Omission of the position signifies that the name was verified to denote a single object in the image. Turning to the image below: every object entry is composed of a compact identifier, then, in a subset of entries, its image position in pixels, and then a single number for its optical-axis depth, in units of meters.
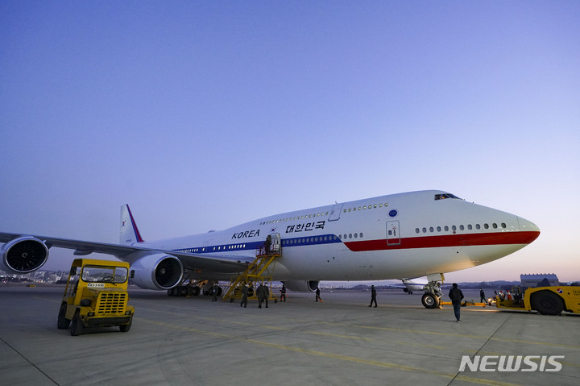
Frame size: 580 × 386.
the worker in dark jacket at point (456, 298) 10.45
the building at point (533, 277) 46.00
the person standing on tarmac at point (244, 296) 15.12
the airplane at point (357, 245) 13.02
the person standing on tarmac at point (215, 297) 18.84
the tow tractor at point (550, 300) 12.52
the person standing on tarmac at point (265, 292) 15.49
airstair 18.59
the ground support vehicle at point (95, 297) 7.34
